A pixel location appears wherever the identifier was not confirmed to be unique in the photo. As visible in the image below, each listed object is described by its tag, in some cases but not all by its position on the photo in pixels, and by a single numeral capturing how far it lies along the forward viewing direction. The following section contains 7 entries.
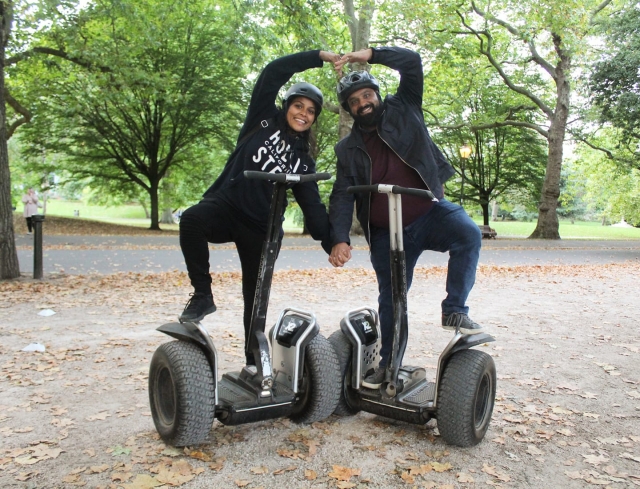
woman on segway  3.36
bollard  9.04
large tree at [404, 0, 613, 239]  15.84
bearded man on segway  3.31
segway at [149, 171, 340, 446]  3.00
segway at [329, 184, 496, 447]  3.11
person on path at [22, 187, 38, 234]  19.27
